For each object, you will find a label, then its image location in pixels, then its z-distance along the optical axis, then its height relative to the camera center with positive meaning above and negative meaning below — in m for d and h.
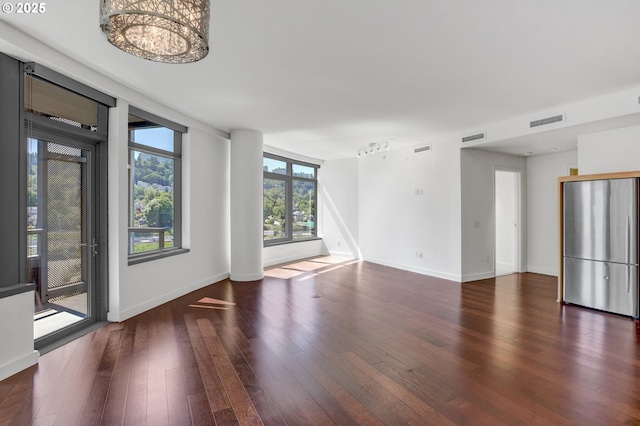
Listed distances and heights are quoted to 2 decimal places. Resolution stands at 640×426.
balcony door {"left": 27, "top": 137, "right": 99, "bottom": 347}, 3.23 -0.20
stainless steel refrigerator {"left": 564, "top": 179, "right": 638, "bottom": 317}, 4.15 -0.42
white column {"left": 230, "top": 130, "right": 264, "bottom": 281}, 6.23 +0.21
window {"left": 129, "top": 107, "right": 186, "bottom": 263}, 4.57 +0.43
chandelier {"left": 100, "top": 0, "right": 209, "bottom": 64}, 1.41 +0.87
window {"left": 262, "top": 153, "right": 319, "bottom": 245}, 8.19 +0.39
